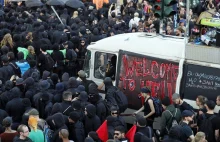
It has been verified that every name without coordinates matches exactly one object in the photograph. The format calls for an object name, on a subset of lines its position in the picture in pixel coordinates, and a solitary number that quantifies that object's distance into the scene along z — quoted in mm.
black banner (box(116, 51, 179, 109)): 12109
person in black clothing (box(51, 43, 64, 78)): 15964
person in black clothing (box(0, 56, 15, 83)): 13797
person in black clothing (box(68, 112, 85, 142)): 10273
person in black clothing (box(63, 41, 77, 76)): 16219
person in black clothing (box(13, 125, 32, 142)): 9156
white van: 11805
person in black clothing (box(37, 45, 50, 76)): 15578
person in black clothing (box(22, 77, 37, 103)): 12070
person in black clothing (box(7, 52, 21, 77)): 14219
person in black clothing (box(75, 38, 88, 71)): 16812
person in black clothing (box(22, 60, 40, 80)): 13546
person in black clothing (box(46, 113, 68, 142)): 9914
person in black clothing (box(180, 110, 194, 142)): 10094
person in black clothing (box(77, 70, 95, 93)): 12852
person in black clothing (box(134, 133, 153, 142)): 9578
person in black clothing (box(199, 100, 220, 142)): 10531
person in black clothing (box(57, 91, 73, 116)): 11141
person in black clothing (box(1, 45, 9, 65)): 15453
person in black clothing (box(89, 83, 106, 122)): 11273
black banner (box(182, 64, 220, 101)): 11644
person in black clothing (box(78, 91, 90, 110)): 11352
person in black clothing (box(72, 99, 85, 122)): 10766
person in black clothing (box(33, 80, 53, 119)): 11500
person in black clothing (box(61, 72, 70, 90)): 13073
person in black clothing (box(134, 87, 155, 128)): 11750
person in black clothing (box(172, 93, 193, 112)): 11312
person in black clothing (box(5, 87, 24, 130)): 11188
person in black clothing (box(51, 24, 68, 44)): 17489
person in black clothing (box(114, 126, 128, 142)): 9703
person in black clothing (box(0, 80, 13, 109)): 11555
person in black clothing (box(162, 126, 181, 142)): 9422
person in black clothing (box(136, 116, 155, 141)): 10023
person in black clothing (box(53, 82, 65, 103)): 11914
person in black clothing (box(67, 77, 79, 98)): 12220
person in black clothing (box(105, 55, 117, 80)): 12898
